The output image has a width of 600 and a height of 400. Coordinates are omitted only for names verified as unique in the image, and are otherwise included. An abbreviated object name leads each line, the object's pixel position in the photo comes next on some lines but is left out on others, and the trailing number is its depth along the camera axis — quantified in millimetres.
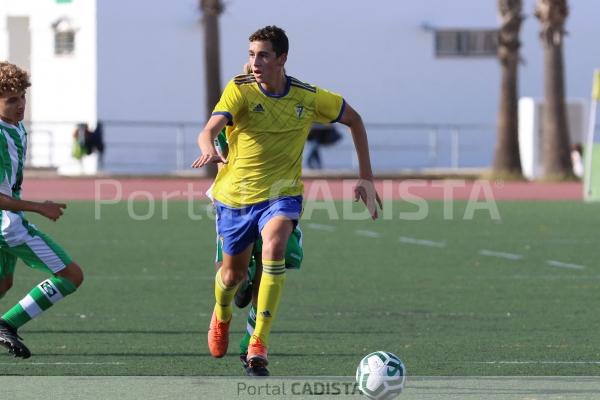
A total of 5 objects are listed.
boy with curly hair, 18312
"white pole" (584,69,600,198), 58700
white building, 93250
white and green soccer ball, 15531
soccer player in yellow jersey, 18266
